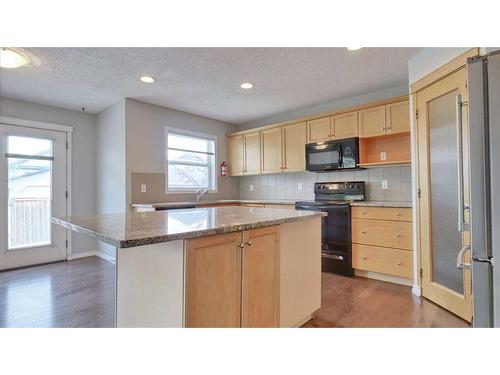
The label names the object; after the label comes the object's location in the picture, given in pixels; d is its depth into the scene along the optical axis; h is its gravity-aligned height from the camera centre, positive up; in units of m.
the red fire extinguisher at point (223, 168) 4.99 +0.43
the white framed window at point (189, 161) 4.37 +0.54
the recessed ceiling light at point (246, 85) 3.29 +1.33
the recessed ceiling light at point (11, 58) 2.34 +1.24
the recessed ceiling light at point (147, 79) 3.06 +1.32
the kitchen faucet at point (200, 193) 4.61 -0.02
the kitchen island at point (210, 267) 1.24 -0.42
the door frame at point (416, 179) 2.58 +0.10
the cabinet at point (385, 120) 3.09 +0.84
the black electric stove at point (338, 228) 3.26 -0.48
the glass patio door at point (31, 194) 3.68 -0.01
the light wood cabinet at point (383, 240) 2.87 -0.57
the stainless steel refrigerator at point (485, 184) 1.08 +0.02
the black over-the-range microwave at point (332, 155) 3.45 +0.48
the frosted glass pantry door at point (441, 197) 2.15 -0.07
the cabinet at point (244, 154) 4.68 +0.68
